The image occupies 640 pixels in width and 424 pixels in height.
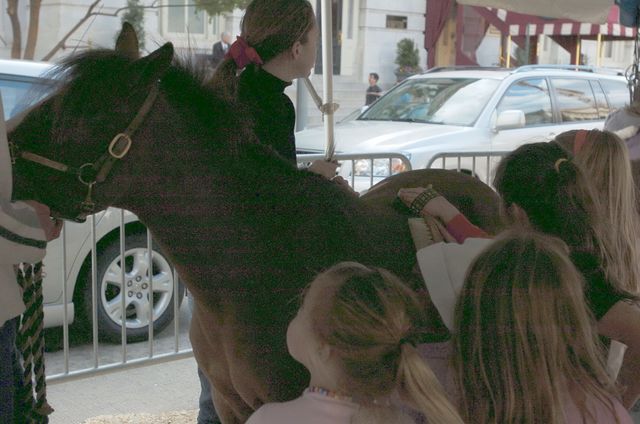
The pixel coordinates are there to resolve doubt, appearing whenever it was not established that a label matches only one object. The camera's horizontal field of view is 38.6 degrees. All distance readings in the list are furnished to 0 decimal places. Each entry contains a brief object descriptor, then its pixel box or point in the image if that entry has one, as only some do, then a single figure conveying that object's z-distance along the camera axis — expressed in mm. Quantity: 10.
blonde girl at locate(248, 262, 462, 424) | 1870
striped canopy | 21828
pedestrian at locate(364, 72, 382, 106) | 21781
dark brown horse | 2396
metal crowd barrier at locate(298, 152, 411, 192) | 5266
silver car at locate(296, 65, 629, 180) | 8672
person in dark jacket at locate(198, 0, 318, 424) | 3049
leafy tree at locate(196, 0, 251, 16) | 13008
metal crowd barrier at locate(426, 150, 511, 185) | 5953
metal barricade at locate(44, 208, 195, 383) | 4898
